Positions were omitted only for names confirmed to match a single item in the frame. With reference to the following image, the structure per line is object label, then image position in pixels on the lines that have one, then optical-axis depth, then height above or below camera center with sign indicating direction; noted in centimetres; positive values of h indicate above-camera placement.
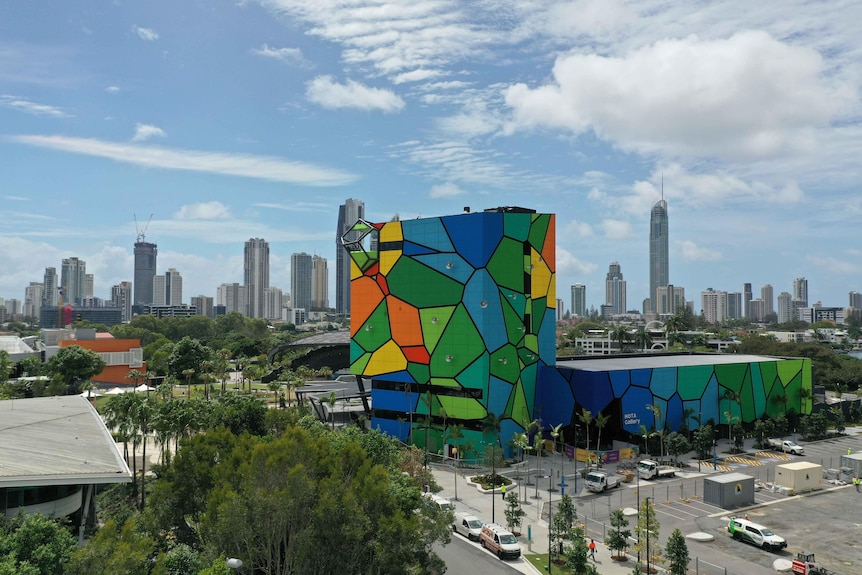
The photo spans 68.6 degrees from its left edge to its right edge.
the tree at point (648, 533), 3594 -1269
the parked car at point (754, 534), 3978 -1406
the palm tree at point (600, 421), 6097 -1035
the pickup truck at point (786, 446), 6781 -1414
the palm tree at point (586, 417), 5991 -981
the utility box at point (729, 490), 4916 -1369
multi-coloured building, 6462 -402
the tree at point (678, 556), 3284 -1253
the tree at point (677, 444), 6181 -1259
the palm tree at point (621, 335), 16688 -531
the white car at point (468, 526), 4225 -1453
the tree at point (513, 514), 4228 -1357
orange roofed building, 11750 -919
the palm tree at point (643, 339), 17650 -687
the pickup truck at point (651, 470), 5728 -1420
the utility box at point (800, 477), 5362 -1369
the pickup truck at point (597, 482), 5316 -1409
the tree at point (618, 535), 3712 -1306
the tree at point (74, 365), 10375 -932
